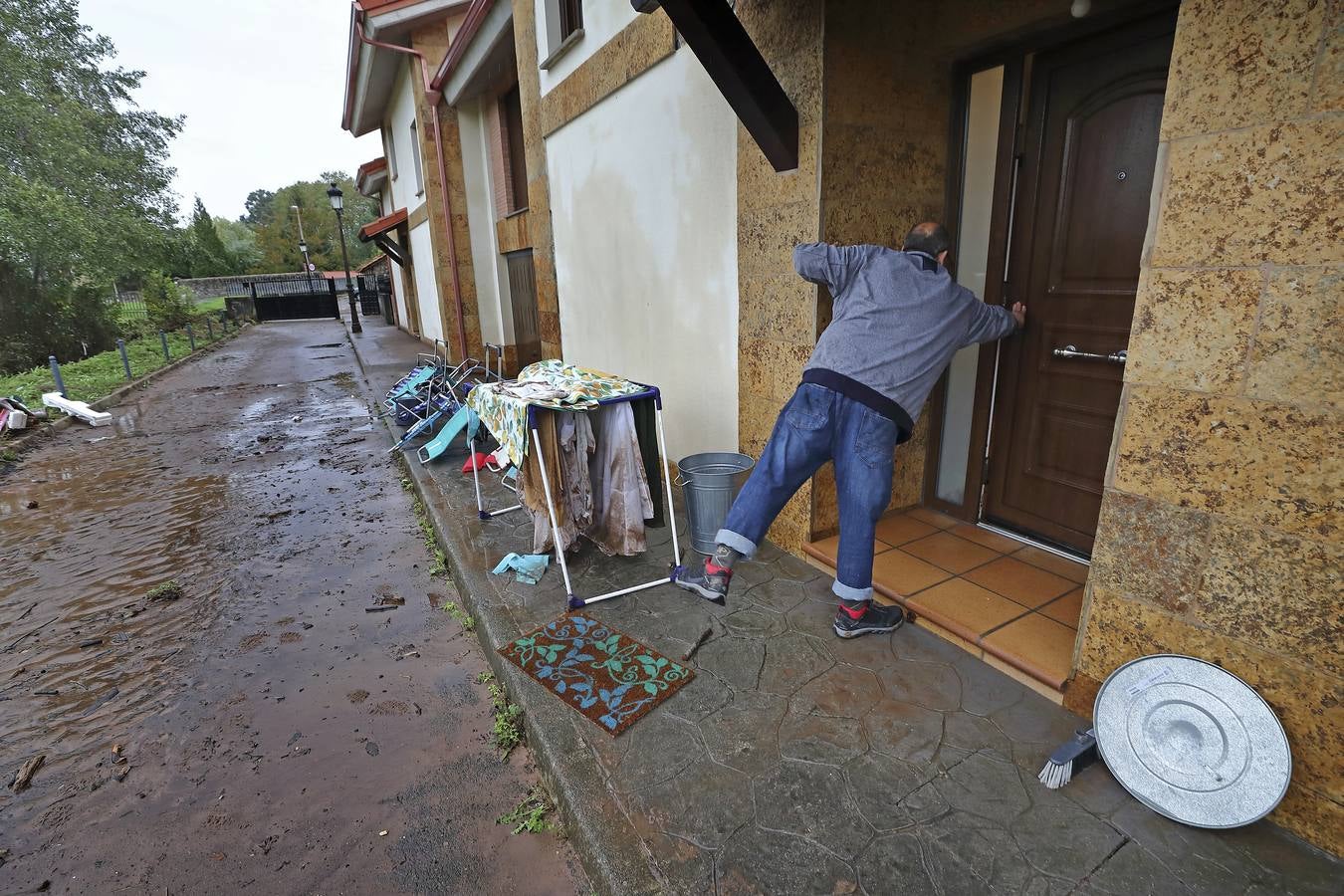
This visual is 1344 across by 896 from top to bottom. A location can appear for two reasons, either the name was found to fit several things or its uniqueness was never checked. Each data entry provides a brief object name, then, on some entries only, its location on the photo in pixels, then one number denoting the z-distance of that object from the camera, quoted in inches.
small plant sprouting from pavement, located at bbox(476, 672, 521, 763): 108.8
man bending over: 110.0
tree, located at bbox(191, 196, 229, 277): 1823.3
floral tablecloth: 137.1
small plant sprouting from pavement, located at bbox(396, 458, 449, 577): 180.5
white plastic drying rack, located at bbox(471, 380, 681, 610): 136.9
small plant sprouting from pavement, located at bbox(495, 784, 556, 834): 91.8
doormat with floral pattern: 104.9
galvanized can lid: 74.2
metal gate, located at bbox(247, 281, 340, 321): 1250.4
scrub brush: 83.5
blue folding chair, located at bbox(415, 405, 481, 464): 245.6
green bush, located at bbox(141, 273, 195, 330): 876.6
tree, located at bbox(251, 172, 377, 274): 2317.9
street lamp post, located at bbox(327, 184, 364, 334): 855.1
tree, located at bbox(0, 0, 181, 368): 641.0
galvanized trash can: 156.1
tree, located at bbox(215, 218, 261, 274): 2071.9
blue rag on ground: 153.1
